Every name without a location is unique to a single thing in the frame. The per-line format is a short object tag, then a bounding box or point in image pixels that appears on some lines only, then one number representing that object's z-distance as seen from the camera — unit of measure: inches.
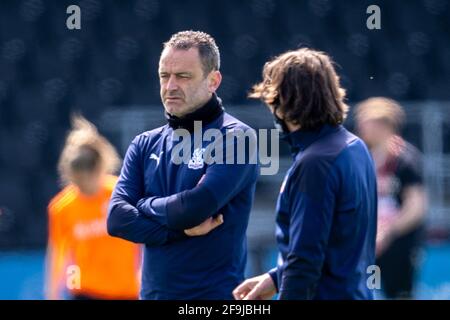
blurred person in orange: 444.8
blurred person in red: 527.8
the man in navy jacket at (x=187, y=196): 314.7
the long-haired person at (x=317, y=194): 271.3
